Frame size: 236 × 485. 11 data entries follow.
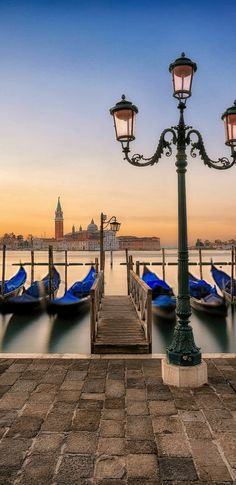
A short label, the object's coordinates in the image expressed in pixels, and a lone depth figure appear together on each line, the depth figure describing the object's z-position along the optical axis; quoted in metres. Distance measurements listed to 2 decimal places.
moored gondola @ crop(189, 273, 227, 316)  13.70
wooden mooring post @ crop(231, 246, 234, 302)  15.88
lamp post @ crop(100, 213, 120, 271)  18.91
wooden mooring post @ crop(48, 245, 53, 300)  15.93
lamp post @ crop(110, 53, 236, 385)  4.20
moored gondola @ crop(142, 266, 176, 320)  13.52
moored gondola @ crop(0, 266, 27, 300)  16.58
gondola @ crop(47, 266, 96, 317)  13.44
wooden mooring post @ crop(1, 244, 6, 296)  15.94
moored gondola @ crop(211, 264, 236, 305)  15.96
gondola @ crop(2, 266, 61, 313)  14.38
